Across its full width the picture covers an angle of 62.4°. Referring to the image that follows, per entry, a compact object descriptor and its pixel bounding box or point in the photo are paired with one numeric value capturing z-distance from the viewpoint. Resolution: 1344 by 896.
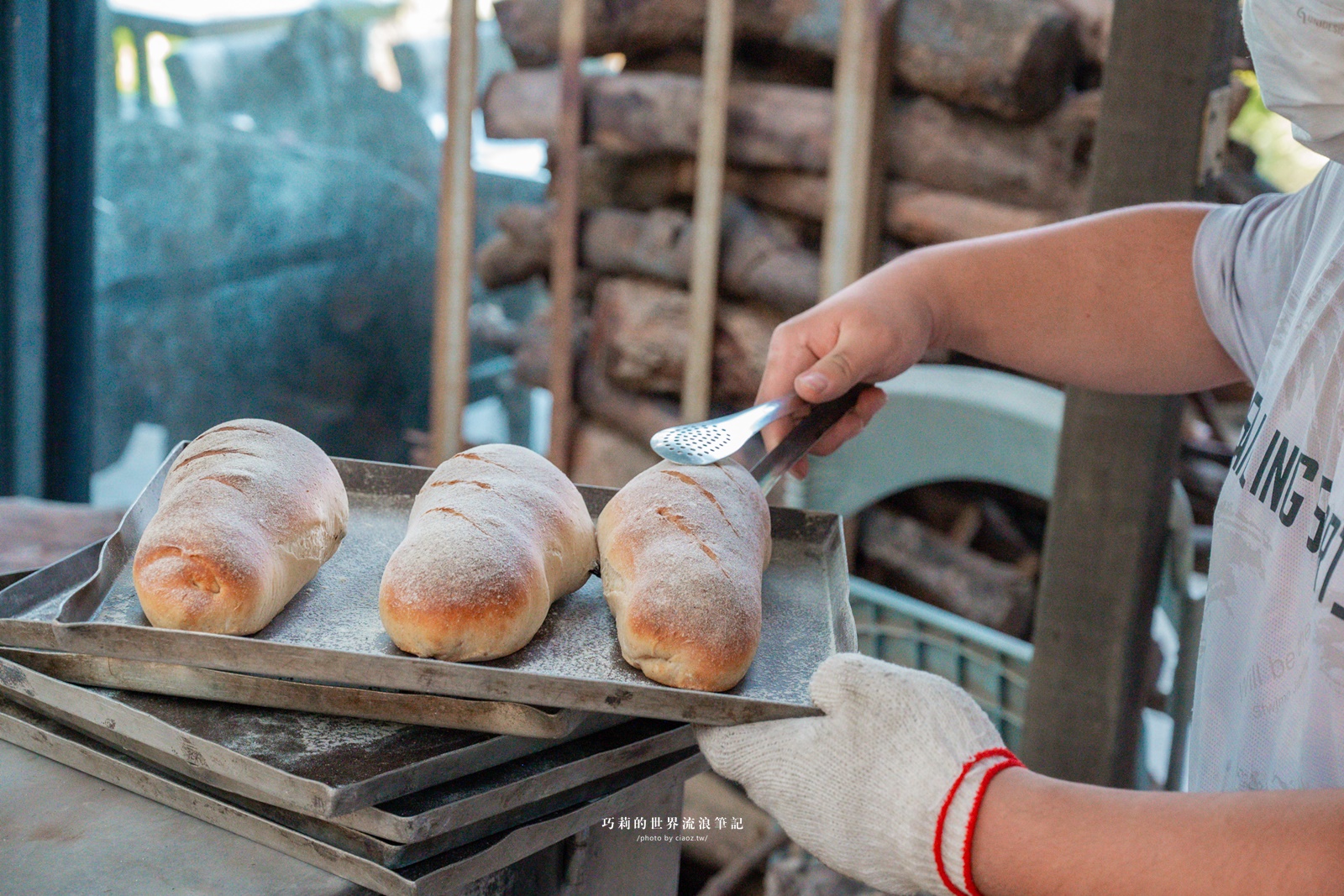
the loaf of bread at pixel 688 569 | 1.03
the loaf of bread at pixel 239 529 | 1.04
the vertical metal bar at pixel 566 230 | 3.63
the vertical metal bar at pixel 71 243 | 4.09
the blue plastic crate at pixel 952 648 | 2.84
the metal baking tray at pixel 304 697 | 1.00
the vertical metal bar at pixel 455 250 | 3.73
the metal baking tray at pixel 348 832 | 0.95
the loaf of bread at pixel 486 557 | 1.04
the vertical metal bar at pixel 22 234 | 3.90
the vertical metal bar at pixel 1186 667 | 2.41
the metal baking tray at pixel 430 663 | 0.97
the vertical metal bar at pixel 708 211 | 3.33
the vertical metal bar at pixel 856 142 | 3.12
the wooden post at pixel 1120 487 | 2.16
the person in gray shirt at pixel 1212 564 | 0.90
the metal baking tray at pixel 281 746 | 0.91
